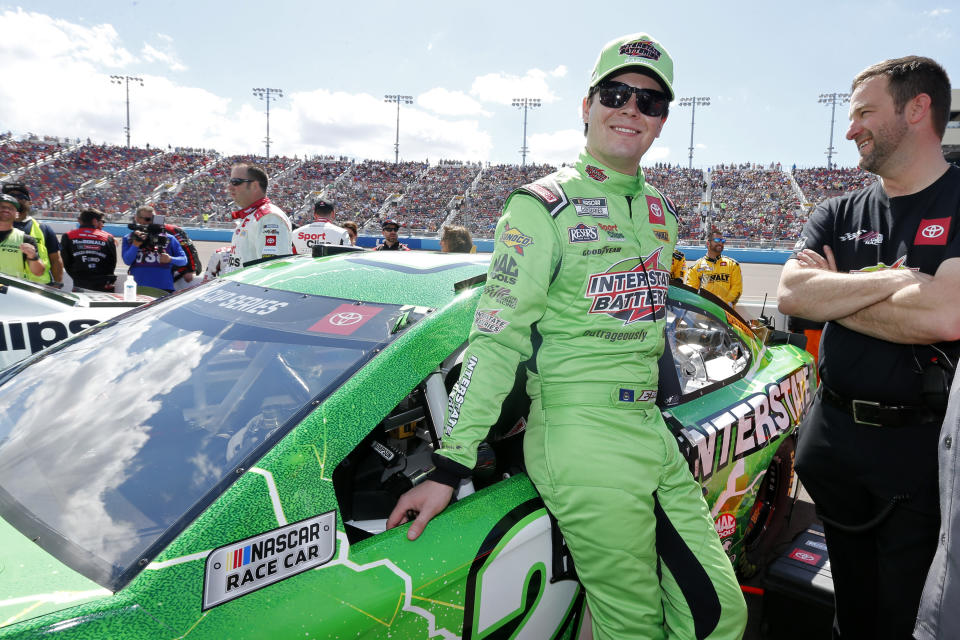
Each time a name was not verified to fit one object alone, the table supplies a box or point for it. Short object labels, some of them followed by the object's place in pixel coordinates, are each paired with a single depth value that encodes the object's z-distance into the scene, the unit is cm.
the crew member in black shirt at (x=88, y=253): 599
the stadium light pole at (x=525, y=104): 5197
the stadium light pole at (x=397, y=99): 5203
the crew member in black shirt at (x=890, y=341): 170
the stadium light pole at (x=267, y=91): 5334
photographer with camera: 586
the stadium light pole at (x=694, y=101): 4725
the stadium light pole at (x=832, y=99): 4797
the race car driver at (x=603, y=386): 150
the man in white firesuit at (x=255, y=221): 438
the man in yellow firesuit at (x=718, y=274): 752
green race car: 112
